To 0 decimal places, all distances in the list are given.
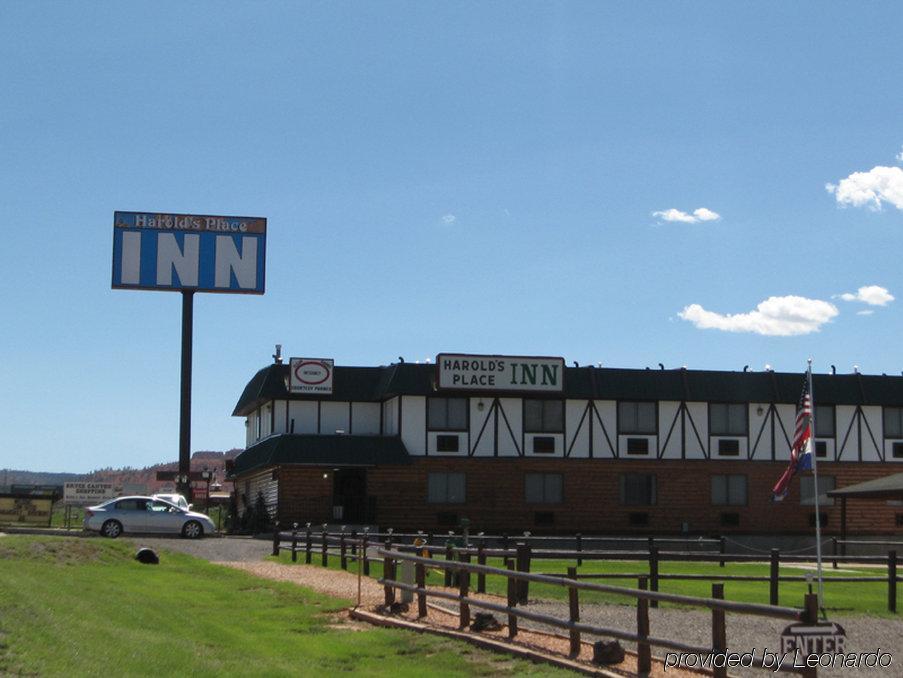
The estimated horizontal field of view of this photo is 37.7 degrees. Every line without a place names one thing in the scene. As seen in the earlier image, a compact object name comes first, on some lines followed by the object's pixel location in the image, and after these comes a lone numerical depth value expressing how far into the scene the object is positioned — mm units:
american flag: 25562
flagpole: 23970
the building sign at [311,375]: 52000
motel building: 51156
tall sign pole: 54094
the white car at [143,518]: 41438
